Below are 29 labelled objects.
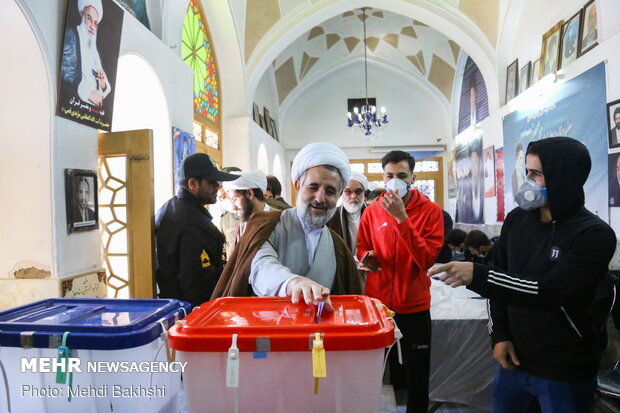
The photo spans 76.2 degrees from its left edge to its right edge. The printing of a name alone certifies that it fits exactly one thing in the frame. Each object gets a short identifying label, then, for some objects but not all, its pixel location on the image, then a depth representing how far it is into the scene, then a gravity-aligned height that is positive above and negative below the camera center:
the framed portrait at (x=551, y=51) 5.68 +2.21
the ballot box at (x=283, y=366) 0.77 -0.32
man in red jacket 2.02 -0.31
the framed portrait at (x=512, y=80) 7.14 +2.22
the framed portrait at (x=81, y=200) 2.71 +0.08
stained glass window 6.04 +2.44
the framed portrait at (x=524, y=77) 6.64 +2.10
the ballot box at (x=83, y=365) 0.84 -0.34
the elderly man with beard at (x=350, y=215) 2.89 -0.08
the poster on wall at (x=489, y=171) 8.34 +0.63
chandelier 9.62 +2.07
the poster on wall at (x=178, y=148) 4.48 +0.71
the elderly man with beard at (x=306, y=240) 1.40 -0.13
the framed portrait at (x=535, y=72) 6.34 +2.06
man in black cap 2.35 -0.18
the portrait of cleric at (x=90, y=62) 2.75 +1.12
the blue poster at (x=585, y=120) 4.58 +1.06
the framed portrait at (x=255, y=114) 9.59 +2.30
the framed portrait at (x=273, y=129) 11.69 +2.33
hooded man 1.32 -0.29
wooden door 2.85 -0.01
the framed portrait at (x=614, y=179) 4.30 +0.19
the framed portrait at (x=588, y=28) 4.73 +2.08
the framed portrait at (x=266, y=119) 10.83 +2.42
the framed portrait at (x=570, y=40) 5.15 +2.12
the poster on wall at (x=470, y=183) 9.27 +0.44
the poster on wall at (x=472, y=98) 9.12 +2.56
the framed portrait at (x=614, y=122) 4.26 +0.82
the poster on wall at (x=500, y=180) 7.80 +0.40
